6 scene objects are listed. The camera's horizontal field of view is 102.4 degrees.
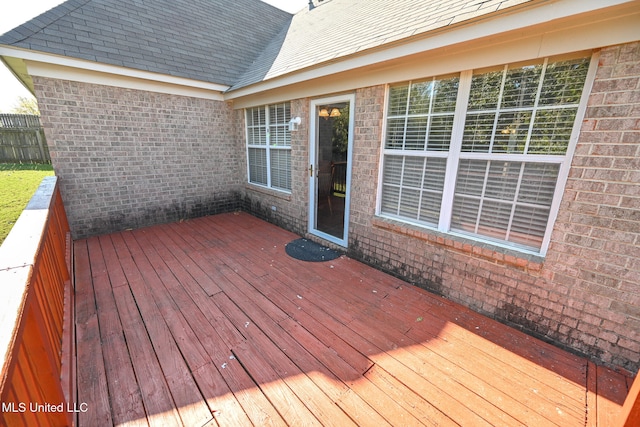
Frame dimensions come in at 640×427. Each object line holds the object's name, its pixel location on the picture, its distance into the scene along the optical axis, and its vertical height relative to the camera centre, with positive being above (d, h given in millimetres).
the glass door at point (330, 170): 3943 -467
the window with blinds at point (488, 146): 2127 +54
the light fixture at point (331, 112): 5508 +778
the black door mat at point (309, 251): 3838 -1583
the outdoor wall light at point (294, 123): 4211 +389
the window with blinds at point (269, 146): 4762 +9
